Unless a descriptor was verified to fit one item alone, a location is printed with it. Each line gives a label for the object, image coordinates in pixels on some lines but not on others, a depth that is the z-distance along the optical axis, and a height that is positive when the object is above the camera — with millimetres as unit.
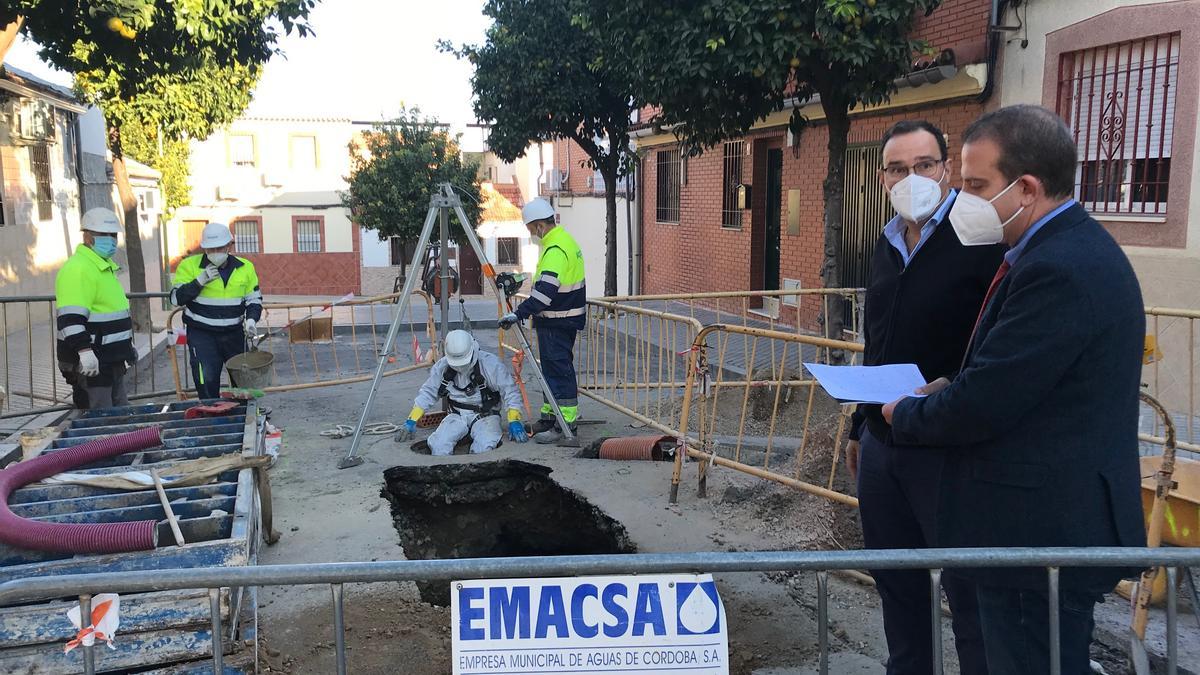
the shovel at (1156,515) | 3262 -1097
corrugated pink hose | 3189 -1098
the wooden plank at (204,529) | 3531 -1191
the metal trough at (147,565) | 2832 -1201
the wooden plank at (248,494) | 3514 -1164
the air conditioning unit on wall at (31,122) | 14297 +1876
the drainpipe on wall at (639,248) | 18297 -206
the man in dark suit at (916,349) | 2352 -334
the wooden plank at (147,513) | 3664 -1187
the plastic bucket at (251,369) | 6652 -1034
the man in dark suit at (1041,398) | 1867 -358
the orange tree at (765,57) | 7551 +1572
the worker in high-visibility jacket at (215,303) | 6605 -543
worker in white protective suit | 6551 -1254
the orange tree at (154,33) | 6207 +1510
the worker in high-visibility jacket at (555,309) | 6602 -578
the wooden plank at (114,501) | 3684 -1166
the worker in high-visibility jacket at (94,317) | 5938 -579
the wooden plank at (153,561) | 3037 -1169
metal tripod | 6469 -323
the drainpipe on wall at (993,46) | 8242 +1784
